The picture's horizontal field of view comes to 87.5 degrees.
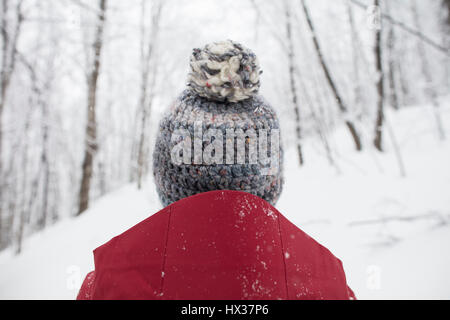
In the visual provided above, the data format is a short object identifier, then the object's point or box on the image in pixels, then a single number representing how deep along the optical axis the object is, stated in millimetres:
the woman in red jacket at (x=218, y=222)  545
